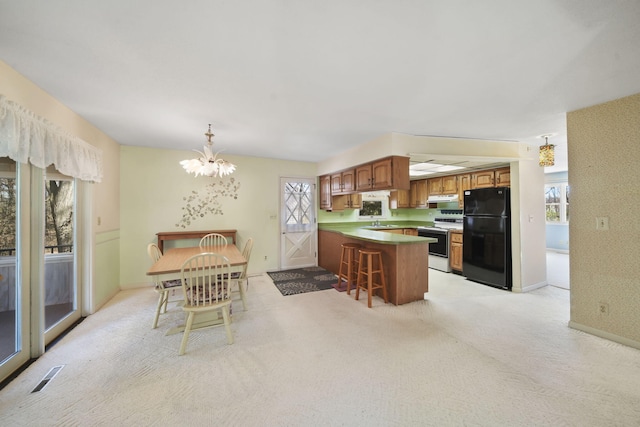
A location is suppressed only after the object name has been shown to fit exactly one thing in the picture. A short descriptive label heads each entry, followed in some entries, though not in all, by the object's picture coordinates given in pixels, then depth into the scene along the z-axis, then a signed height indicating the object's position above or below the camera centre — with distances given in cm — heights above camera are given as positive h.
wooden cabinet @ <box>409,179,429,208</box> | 561 +49
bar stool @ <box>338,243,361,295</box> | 366 -83
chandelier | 282 +63
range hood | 487 +32
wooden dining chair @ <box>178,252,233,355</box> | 218 -77
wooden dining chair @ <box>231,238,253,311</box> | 306 -80
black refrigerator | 379 -41
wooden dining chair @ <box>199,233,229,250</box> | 381 -43
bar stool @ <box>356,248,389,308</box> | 321 -84
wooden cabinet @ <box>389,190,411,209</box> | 588 +37
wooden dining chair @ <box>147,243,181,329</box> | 250 -78
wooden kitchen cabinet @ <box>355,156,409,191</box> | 332 +59
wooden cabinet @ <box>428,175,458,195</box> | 491 +62
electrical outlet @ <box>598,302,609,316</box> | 239 -99
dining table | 231 -51
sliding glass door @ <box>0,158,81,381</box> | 194 -38
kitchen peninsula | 324 -72
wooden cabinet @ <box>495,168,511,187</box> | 396 +60
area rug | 386 -120
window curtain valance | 173 +66
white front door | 512 -18
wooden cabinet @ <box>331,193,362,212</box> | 508 +27
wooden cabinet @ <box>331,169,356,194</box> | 427 +62
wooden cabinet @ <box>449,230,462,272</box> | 461 -75
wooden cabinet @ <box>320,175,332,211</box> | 511 +50
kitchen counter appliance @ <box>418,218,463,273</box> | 480 -53
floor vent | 173 -125
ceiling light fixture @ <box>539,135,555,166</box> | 314 +76
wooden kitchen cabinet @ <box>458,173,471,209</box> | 462 +55
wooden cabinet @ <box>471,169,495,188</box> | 421 +62
